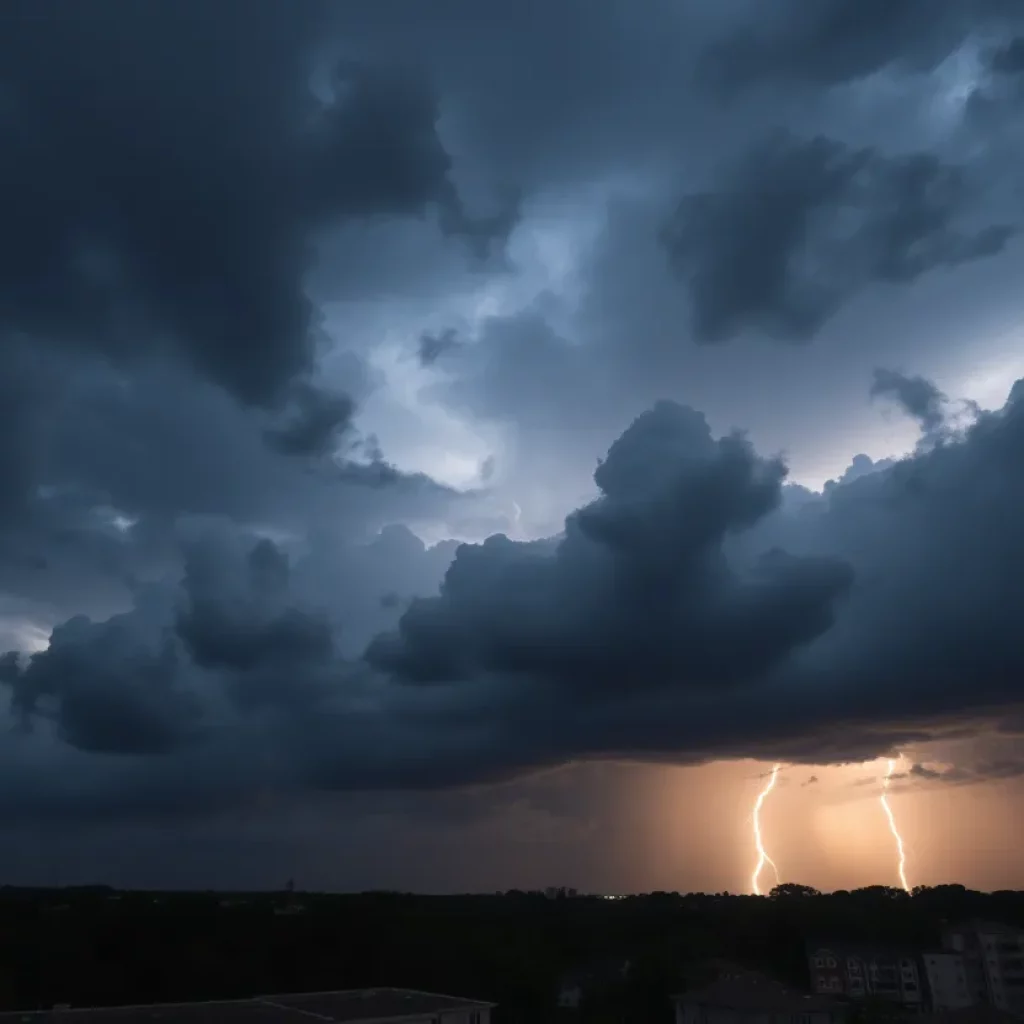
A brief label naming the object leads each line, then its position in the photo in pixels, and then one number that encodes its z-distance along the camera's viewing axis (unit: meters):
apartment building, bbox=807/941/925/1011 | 99.62
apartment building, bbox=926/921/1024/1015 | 96.69
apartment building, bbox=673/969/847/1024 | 62.72
